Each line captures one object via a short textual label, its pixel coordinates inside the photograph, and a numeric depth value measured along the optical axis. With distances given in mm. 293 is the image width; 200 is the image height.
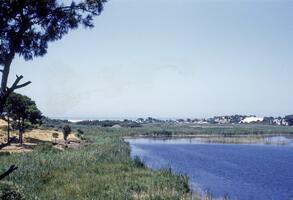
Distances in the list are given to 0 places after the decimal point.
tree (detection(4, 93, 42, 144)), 66875
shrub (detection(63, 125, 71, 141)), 85125
